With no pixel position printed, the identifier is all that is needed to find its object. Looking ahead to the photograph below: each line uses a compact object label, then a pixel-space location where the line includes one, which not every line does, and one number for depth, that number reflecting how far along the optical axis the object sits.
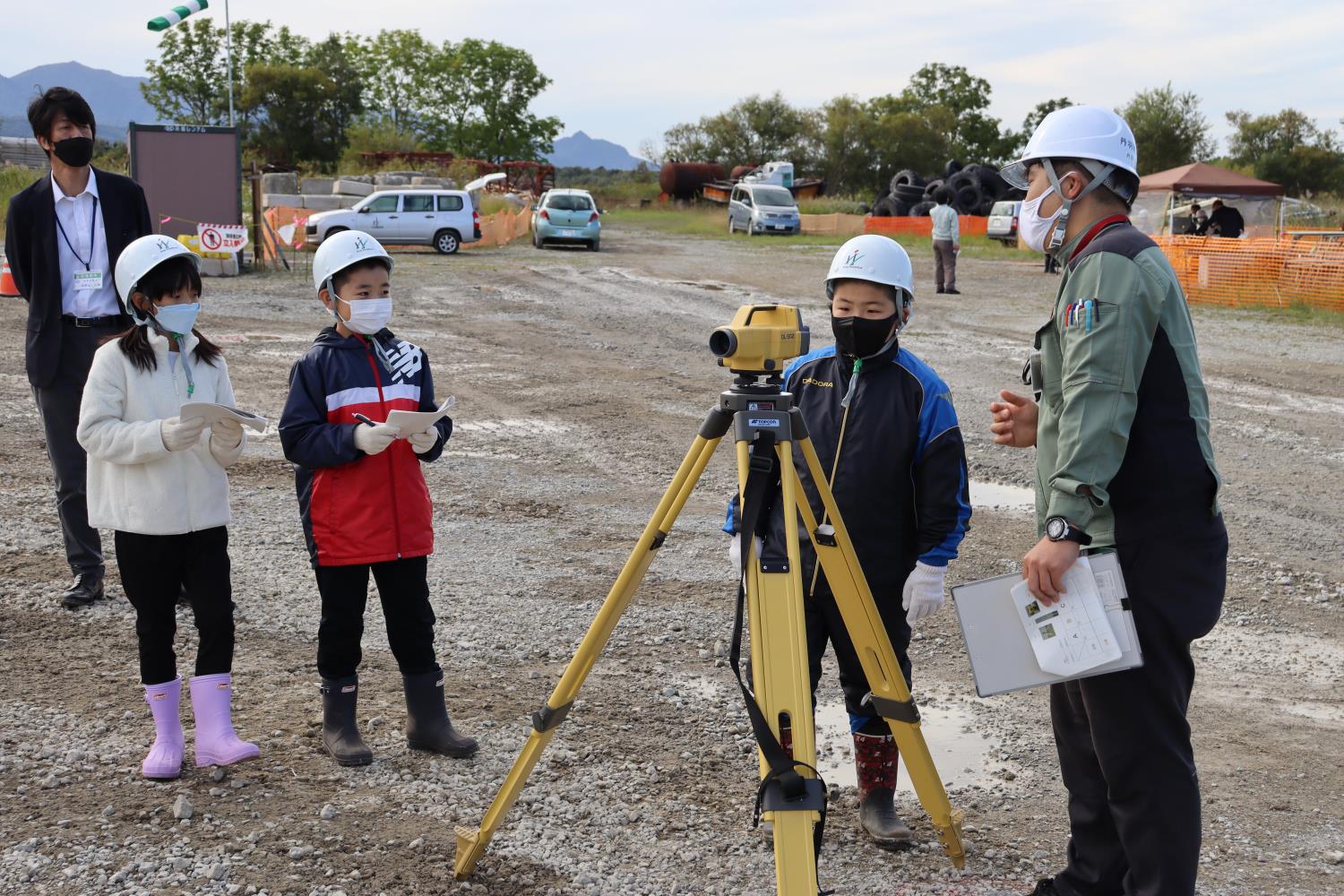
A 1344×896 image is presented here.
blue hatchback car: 29.62
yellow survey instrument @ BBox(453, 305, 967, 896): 2.54
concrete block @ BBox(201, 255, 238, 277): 20.19
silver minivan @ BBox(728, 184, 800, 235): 37.12
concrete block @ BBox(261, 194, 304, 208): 31.48
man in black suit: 5.21
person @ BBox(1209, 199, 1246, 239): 23.48
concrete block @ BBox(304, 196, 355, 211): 32.47
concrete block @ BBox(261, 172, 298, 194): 34.47
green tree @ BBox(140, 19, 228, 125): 66.25
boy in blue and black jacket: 3.38
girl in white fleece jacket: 3.90
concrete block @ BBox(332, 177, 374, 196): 35.47
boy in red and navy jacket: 3.91
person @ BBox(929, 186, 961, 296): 19.53
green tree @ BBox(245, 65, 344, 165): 59.84
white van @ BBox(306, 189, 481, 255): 27.22
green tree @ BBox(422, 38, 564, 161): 82.56
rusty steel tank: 56.44
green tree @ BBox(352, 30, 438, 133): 82.25
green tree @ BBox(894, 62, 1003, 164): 81.25
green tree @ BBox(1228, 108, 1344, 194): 62.28
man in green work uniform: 2.59
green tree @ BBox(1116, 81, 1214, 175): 60.81
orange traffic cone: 14.44
